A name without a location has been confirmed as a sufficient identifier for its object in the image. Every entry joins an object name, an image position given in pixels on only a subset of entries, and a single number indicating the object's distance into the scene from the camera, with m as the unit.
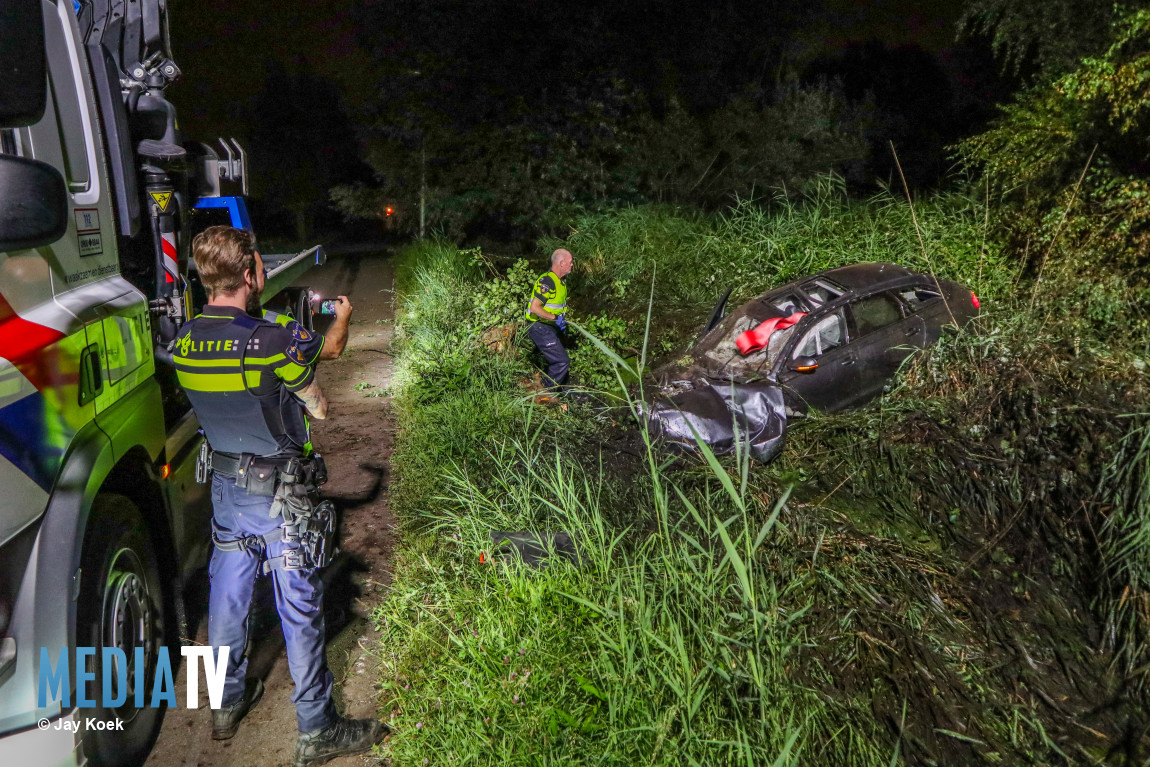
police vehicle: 2.14
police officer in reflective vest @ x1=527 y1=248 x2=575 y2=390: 7.12
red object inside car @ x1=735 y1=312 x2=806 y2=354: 6.50
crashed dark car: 5.48
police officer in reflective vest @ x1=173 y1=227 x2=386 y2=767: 2.85
